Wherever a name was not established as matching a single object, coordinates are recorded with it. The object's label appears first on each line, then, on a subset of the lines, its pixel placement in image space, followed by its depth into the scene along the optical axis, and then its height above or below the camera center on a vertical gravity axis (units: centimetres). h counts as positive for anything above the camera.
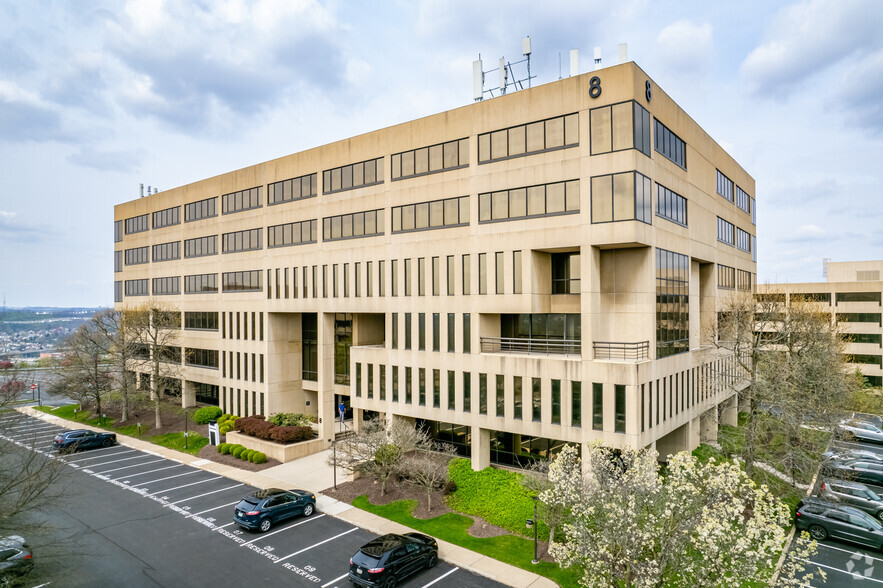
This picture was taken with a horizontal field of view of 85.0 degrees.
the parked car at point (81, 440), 3753 -1128
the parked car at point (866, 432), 4153 -1265
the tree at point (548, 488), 2002 -891
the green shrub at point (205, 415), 4491 -1098
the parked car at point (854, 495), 2542 -1140
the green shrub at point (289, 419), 3809 -980
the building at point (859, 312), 5728 -276
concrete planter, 3484 -1125
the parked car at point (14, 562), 1684 -950
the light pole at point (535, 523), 2009 -994
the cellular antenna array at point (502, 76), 3150 +1450
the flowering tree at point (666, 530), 1219 -657
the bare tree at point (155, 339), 4758 -426
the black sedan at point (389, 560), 1809 -1030
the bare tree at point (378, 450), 2773 -914
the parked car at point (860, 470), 2739 -1187
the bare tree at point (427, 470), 2577 -984
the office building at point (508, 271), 2575 +157
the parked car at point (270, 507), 2333 -1057
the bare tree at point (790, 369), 2745 -512
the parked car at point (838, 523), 2191 -1091
